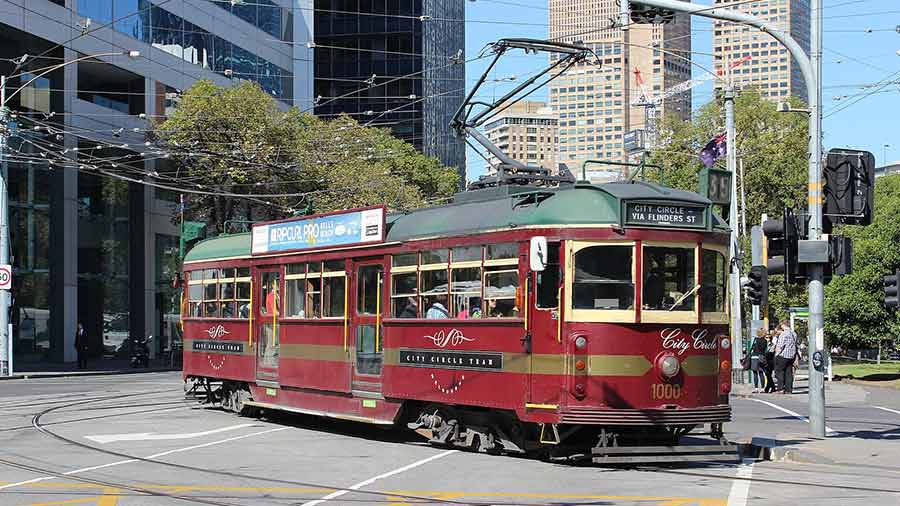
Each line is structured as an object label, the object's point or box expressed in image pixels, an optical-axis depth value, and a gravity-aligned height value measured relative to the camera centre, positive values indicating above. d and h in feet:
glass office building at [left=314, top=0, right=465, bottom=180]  295.48 +54.15
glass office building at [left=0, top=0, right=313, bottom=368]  146.41 +14.61
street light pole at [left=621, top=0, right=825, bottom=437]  57.11 +4.02
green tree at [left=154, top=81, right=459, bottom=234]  150.10 +15.49
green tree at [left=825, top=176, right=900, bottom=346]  182.70 -1.02
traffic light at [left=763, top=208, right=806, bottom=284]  57.26 +1.86
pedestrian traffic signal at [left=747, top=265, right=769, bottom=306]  60.90 -0.09
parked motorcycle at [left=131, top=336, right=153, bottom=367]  153.38 -8.43
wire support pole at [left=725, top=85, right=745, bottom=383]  112.57 +1.50
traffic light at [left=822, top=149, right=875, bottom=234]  56.90 +4.46
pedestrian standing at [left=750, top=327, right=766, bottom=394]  106.52 -6.15
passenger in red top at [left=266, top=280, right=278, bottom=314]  69.21 -0.80
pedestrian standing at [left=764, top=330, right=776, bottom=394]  105.40 -7.09
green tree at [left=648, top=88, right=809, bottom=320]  213.25 +21.99
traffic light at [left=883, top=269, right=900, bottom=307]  70.74 -0.34
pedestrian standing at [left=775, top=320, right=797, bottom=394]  98.99 -5.80
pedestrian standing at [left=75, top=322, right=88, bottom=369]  143.74 -6.97
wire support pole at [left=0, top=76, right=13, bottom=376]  124.47 -1.26
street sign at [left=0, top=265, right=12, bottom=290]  123.65 +0.76
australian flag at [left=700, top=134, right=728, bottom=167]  124.98 +13.30
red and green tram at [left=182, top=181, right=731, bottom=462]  48.29 -1.48
